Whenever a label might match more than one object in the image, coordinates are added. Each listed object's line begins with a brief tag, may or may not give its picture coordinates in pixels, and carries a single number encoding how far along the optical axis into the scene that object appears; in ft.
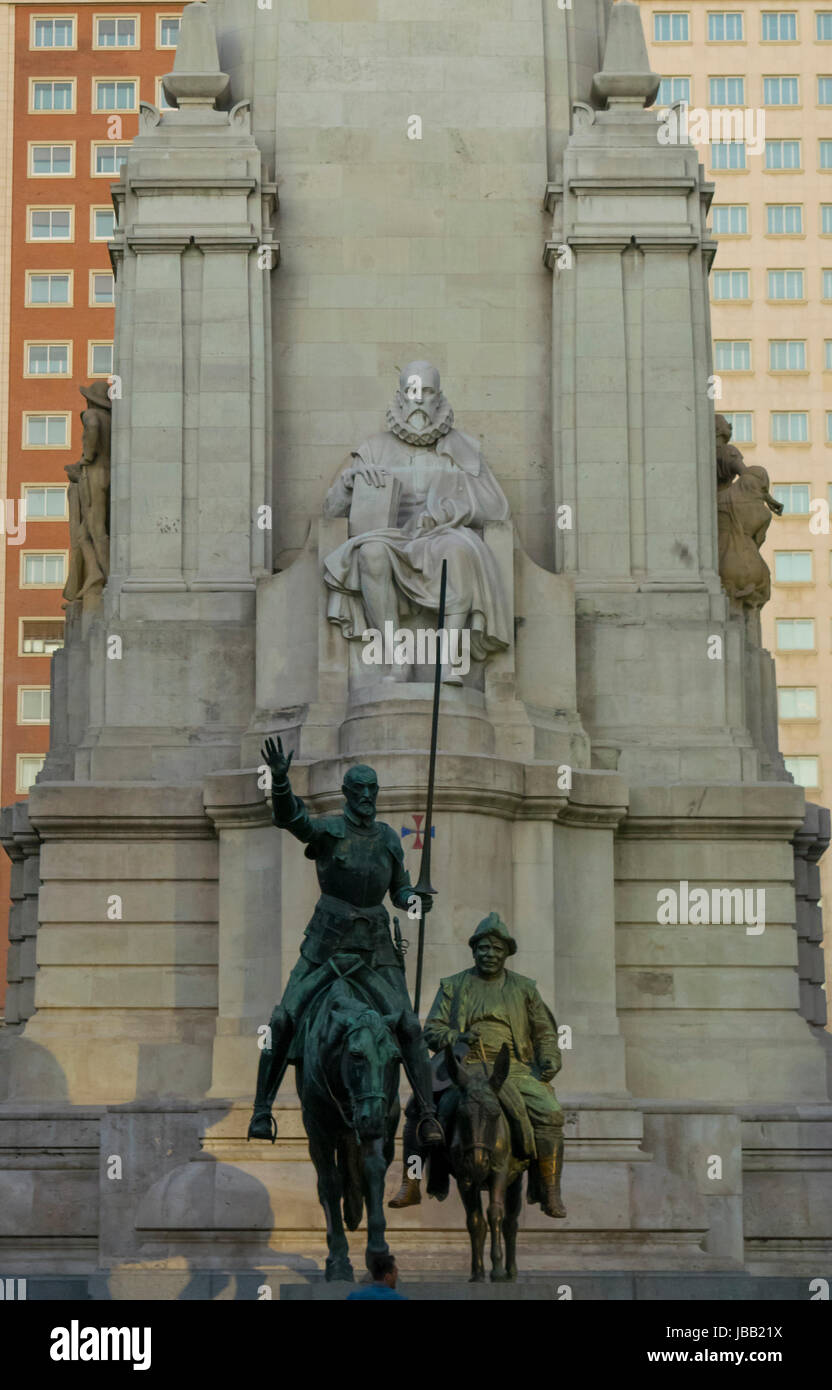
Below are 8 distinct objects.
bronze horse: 76.23
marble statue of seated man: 110.32
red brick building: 265.75
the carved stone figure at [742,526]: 123.44
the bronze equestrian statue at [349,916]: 80.94
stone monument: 106.11
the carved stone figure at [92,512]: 121.60
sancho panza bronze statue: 81.92
